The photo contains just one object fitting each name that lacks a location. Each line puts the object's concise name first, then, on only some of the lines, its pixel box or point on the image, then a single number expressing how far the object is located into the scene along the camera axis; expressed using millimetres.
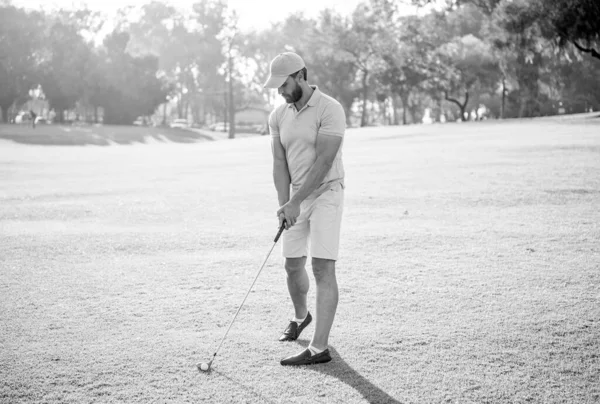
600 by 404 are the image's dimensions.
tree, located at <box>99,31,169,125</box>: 85625
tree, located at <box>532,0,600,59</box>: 35594
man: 5418
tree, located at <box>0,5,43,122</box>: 75875
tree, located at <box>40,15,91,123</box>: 78875
